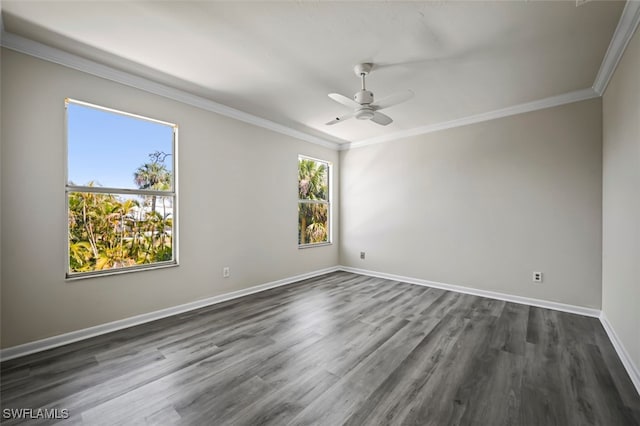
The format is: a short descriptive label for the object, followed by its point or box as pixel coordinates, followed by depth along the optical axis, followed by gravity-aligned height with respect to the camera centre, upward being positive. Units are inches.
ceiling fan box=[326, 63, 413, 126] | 103.5 +42.8
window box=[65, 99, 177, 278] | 103.9 +8.2
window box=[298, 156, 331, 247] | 199.0 +6.9
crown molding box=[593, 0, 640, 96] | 75.9 +55.0
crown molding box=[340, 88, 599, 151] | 129.7 +54.0
